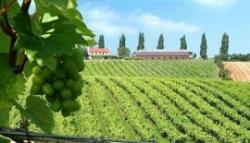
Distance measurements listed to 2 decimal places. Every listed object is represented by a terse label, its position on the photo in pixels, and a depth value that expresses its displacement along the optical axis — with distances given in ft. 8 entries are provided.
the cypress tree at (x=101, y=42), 428.97
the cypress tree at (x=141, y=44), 430.61
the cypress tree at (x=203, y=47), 401.04
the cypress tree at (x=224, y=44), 386.32
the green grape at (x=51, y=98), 2.94
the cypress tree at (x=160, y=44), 428.97
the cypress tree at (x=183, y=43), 420.77
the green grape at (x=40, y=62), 2.81
